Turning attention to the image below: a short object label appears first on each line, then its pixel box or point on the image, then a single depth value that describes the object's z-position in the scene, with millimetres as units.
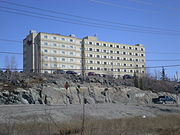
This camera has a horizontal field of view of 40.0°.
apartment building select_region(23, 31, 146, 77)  105562
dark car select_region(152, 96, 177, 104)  50666
